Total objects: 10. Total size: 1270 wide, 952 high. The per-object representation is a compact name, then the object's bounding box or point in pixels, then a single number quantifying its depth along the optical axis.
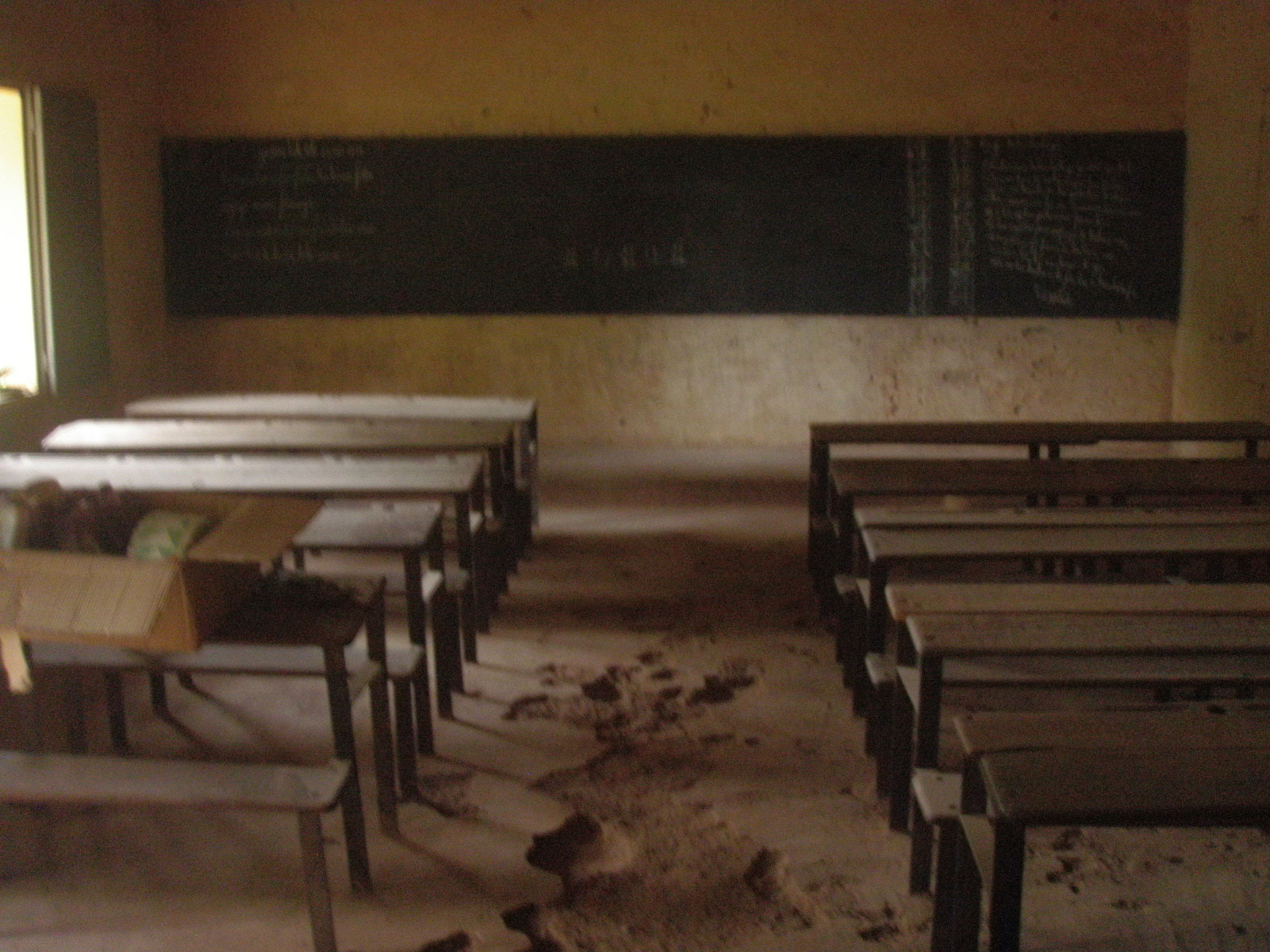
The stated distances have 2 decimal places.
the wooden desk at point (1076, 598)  2.14
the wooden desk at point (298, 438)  3.74
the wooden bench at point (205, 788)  2.02
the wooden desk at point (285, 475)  3.09
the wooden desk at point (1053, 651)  1.97
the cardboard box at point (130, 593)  1.95
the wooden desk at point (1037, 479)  3.19
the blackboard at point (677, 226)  6.31
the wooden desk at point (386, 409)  4.49
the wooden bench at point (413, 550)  2.65
